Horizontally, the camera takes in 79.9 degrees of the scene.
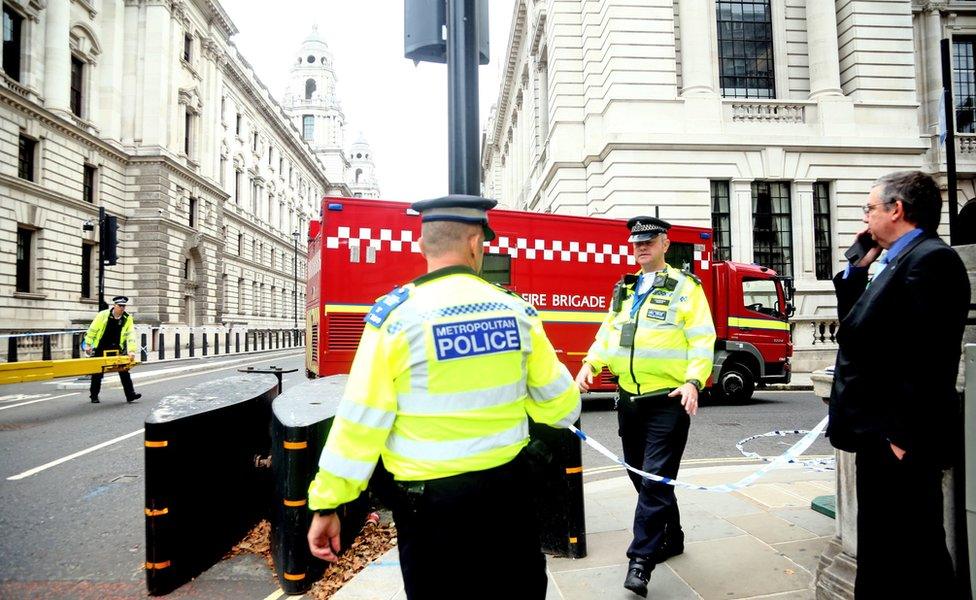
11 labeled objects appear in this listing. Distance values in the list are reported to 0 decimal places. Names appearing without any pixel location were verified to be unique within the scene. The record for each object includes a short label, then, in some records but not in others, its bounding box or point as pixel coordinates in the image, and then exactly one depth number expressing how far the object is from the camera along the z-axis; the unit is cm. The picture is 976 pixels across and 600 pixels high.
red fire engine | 871
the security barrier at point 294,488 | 333
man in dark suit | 191
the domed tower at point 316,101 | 8381
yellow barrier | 869
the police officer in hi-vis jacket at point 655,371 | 312
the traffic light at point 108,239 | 1608
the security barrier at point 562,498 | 359
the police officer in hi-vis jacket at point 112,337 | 1071
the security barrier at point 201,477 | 333
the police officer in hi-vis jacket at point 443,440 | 167
